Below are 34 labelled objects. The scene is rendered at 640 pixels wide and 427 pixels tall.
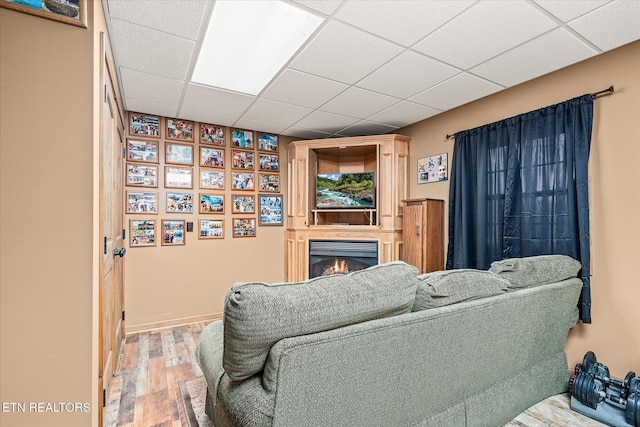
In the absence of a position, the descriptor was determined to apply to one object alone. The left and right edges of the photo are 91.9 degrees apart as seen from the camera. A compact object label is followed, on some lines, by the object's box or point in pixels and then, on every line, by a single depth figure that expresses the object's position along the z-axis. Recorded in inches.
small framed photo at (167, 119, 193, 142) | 143.7
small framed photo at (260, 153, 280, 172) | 167.8
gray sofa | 40.0
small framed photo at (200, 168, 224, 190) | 151.3
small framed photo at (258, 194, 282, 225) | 168.4
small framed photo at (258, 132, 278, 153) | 167.3
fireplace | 153.7
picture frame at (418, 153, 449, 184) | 140.6
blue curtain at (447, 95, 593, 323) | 90.7
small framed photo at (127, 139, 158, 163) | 135.6
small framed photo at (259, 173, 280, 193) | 168.1
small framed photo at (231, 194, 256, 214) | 160.1
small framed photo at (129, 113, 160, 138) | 135.8
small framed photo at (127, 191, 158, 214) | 135.2
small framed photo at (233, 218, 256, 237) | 160.6
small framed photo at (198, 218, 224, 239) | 151.1
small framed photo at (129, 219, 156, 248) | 135.7
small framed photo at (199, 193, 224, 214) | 151.4
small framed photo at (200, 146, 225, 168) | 151.3
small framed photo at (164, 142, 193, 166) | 143.1
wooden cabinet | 132.3
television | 157.0
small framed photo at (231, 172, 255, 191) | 159.6
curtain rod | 86.5
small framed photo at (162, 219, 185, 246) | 142.4
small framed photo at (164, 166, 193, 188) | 143.3
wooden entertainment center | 152.6
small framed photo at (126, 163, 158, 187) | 135.6
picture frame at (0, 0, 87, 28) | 49.2
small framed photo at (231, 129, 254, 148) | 159.3
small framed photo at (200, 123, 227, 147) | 151.5
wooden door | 66.9
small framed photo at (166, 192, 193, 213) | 143.8
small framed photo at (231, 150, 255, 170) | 159.3
